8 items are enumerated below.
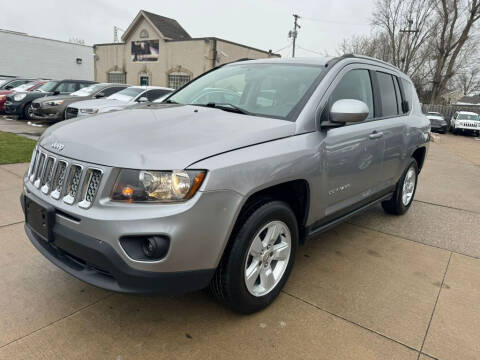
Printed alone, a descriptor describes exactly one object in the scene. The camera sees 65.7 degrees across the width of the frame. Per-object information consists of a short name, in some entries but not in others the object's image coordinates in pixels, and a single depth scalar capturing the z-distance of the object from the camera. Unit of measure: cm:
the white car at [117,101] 902
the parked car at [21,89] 1404
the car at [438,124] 2381
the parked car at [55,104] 1082
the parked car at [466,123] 2320
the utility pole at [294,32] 3650
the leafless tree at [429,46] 3050
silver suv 197
